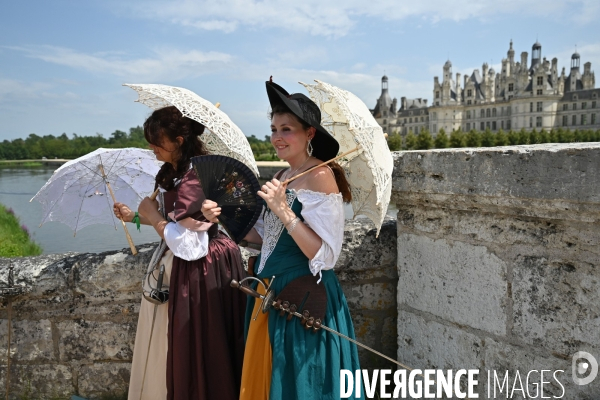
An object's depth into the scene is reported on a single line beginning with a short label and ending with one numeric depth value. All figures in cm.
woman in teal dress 183
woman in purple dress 209
